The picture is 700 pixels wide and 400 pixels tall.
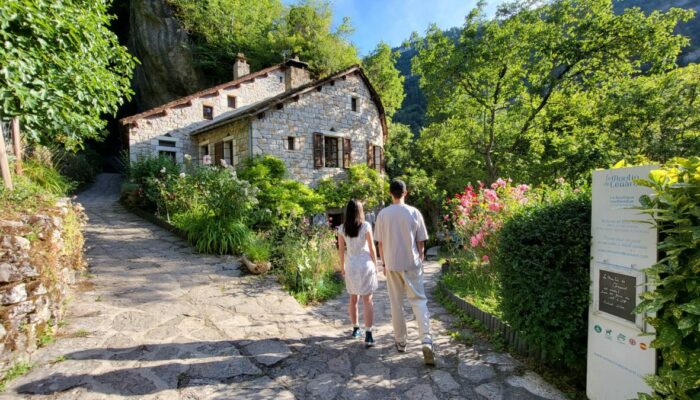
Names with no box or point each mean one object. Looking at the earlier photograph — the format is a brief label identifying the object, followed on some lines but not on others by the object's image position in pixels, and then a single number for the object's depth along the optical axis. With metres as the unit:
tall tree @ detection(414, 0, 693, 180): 10.34
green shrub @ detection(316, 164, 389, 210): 13.30
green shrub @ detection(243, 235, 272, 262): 6.16
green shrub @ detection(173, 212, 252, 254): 6.67
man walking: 3.19
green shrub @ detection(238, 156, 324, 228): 10.01
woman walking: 3.48
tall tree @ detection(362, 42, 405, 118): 21.78
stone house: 12.34
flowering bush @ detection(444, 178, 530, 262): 4.77
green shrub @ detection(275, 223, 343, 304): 5.22
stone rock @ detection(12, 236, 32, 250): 2.89
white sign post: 2.09
